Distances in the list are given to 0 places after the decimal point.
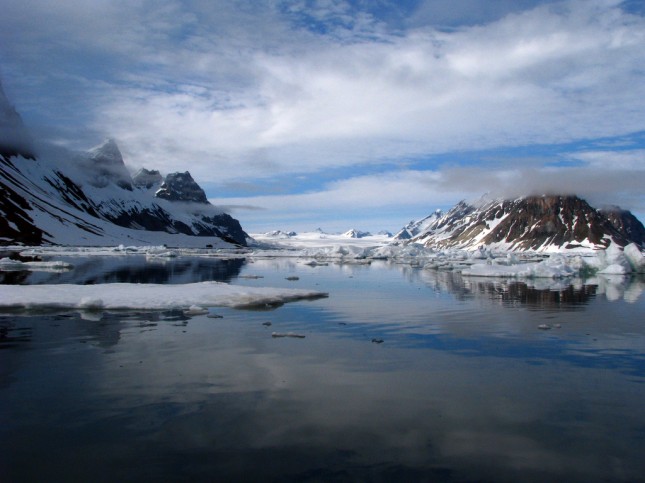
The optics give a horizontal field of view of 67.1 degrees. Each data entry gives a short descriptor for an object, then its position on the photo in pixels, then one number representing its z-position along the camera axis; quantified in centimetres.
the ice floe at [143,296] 2036
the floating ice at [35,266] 4678
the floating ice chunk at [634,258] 5797
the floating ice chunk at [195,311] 1988
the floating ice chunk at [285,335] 1587
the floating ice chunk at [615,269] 5327
